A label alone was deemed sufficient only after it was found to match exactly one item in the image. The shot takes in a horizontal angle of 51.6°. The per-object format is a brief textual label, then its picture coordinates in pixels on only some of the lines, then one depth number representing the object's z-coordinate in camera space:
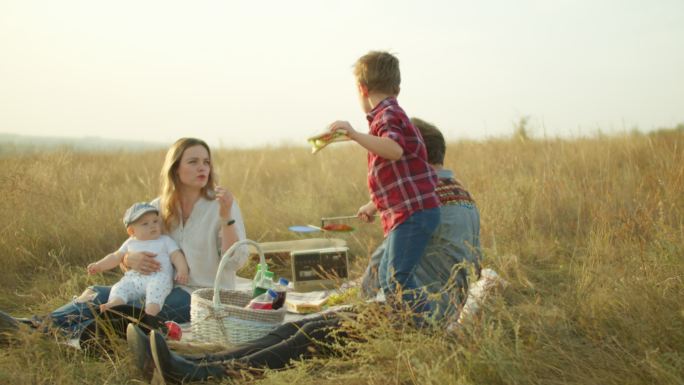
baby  4.06
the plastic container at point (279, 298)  3.76
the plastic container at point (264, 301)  3.70
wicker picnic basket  3.56
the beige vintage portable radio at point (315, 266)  4.82
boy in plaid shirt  3.47
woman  4.16
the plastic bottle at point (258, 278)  3.86
